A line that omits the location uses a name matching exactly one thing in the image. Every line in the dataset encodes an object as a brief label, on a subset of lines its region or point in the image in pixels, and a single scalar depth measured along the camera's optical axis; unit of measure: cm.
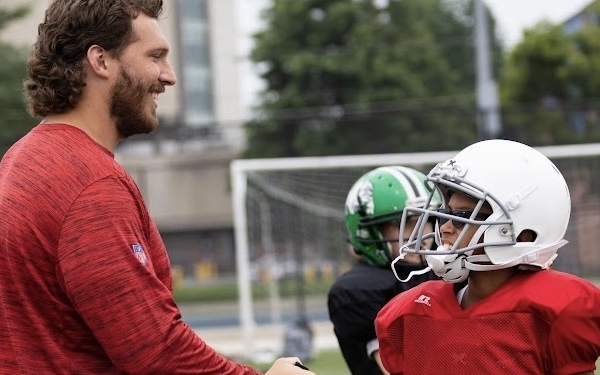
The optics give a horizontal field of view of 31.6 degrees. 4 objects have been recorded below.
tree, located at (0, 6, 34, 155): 2188
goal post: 1134
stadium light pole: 1738
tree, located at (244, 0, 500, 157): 2491
